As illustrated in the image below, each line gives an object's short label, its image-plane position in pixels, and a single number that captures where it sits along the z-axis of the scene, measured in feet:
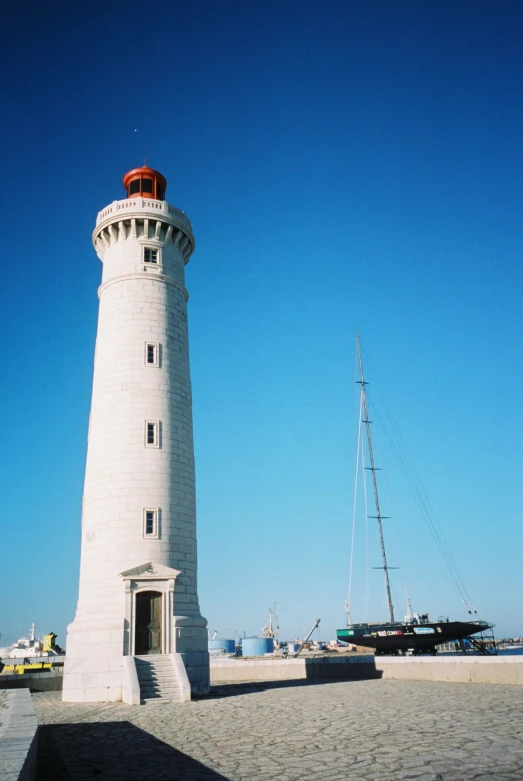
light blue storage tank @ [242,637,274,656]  226.58
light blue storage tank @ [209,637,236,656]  280.72
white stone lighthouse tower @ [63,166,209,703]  71.92
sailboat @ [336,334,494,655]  107.86
